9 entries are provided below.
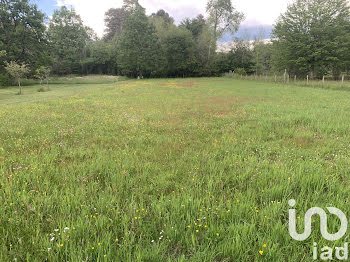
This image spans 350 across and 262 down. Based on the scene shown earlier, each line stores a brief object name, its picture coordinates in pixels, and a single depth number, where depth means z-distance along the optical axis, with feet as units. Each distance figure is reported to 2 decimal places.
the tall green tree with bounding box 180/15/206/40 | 240.12
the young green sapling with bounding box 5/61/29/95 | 99.42
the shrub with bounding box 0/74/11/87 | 134.51
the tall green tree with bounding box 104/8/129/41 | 276.33
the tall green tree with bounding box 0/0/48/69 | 146.51
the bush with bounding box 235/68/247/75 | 179.85
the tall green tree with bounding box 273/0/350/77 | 125.39
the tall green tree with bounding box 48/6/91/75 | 197.67
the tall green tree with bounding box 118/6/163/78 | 181.88
